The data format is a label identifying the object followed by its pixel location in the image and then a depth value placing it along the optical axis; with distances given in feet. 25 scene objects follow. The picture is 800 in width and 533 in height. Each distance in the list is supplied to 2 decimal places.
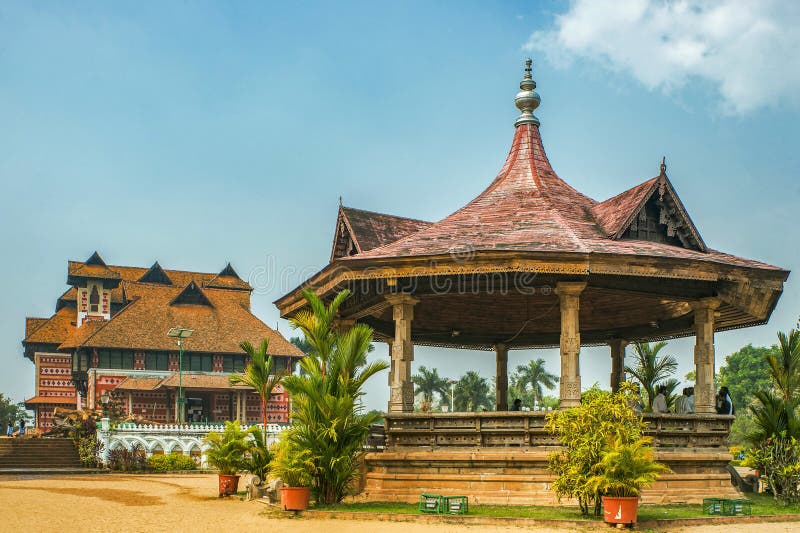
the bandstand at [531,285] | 58.85
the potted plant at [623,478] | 45.27
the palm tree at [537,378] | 290.76
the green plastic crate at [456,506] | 50.08
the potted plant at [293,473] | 53.31
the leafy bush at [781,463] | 59.77
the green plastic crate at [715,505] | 50.52
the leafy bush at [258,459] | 67.97
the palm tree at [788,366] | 87.40
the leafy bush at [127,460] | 123.85
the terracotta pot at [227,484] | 68.64
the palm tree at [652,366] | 99.79
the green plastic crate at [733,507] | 50.52
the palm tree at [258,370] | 83.76
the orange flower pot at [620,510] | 45.16
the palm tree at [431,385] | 304.71
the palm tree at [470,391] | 294.66
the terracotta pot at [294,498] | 53.26
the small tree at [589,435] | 47.34
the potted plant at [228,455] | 68.23
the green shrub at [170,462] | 124.26
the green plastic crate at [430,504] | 50.29
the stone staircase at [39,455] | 132.36
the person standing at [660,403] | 68.49
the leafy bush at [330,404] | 54.75
